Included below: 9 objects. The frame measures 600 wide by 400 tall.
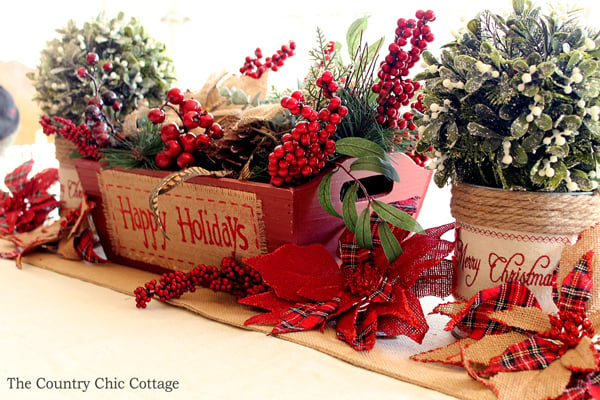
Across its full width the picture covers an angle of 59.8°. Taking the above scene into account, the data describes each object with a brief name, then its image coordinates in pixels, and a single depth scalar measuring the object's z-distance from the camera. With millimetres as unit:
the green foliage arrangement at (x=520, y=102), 482
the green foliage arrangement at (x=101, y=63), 983
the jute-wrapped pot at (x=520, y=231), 518
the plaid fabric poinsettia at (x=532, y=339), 435
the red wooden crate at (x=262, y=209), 636
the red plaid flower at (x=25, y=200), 994
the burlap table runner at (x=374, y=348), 485
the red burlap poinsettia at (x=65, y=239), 896
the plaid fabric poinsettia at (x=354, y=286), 579
